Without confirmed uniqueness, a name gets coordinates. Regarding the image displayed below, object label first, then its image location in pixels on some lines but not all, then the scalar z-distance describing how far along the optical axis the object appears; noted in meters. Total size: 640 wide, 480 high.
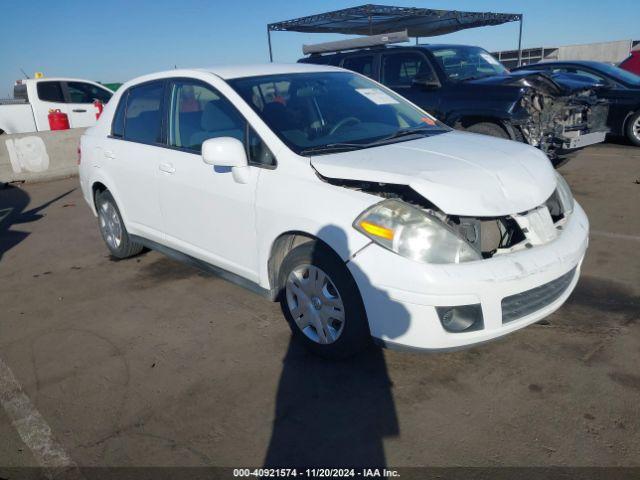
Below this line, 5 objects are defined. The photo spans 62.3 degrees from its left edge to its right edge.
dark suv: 6.66
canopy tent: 13.41
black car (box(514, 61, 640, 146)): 9.22
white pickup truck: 12.22
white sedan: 2.60
